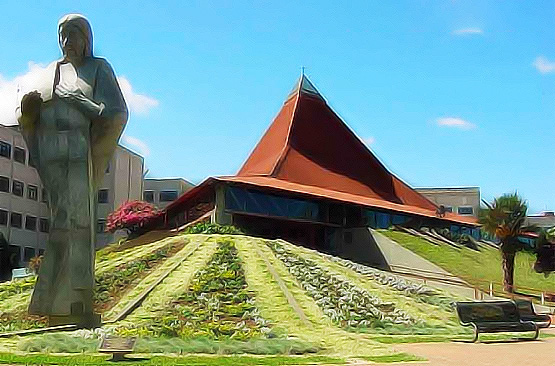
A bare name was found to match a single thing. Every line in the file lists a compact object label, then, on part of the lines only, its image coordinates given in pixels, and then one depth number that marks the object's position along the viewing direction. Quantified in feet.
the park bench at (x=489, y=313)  57.36
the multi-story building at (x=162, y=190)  234.17
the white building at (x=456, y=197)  267.39
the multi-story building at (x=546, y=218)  293.84
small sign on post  37.24
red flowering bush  127.65
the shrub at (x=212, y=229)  106.32
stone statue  44.24
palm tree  106.11
